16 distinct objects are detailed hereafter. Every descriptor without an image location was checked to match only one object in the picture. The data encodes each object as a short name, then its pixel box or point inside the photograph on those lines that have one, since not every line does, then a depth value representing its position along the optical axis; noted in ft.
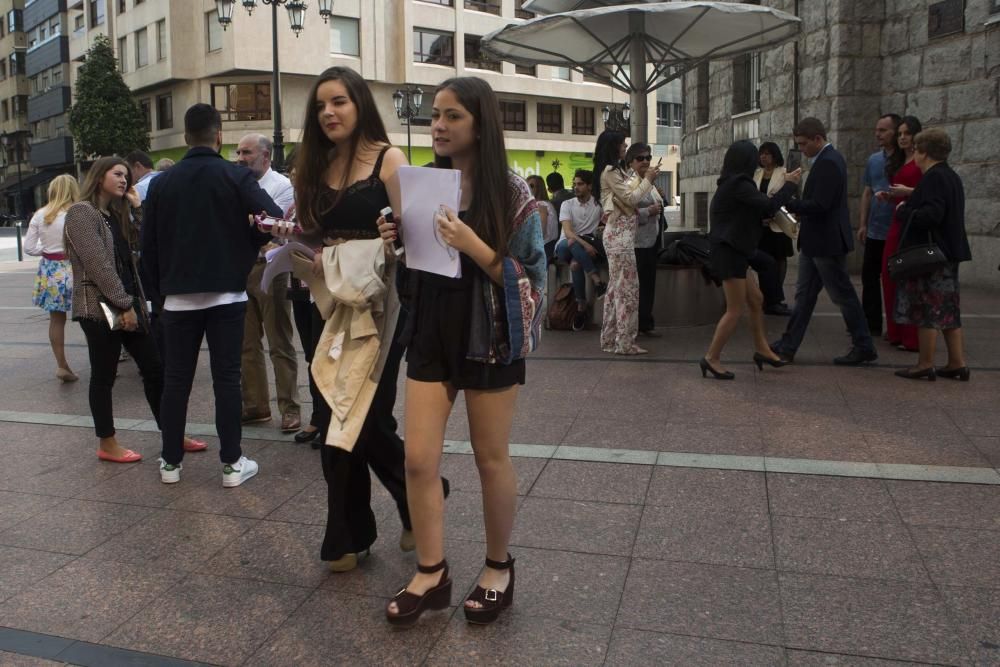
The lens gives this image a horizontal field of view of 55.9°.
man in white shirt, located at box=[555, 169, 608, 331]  30.86
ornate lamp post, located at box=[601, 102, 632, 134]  71.20
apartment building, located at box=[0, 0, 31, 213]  218.59
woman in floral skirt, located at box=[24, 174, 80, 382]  24.97
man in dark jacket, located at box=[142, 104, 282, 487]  14.71
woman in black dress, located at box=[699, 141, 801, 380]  22.12
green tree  148.87
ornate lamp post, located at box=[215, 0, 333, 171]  64.80
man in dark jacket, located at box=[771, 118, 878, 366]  23.56
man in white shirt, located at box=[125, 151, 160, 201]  26.35
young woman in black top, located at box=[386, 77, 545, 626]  9.72
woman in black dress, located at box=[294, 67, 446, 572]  10.86
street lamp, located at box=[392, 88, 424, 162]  90.07
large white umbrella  32.30
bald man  19.01
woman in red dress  25.29
